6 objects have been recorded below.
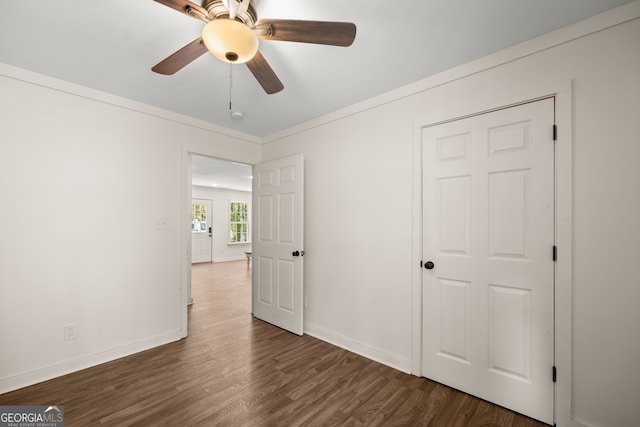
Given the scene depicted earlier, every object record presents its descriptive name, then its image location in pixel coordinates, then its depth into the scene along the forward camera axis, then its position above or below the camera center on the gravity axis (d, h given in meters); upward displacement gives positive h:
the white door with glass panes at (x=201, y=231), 8.81 -0.58
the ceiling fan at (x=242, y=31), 1.29 +0.94
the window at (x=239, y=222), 9.87 -0.32
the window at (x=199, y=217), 8.87 -0.12
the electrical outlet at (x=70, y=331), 2.42 -1.07
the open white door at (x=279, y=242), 3.28 -0.38
